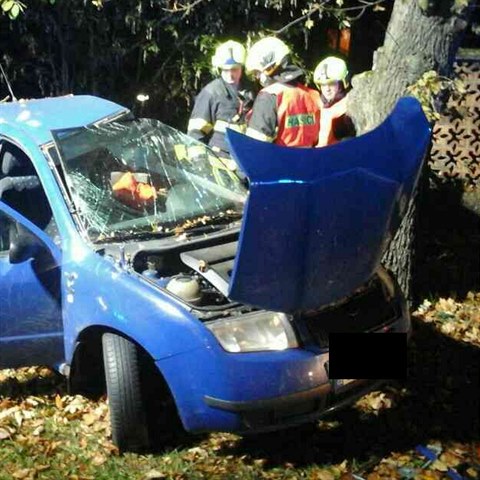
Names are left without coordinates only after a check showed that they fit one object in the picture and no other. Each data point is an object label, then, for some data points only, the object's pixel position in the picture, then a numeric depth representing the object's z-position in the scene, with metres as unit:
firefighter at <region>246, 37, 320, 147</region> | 6.39
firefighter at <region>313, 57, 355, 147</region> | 6.67
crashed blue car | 3.92
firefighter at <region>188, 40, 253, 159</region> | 6.76
